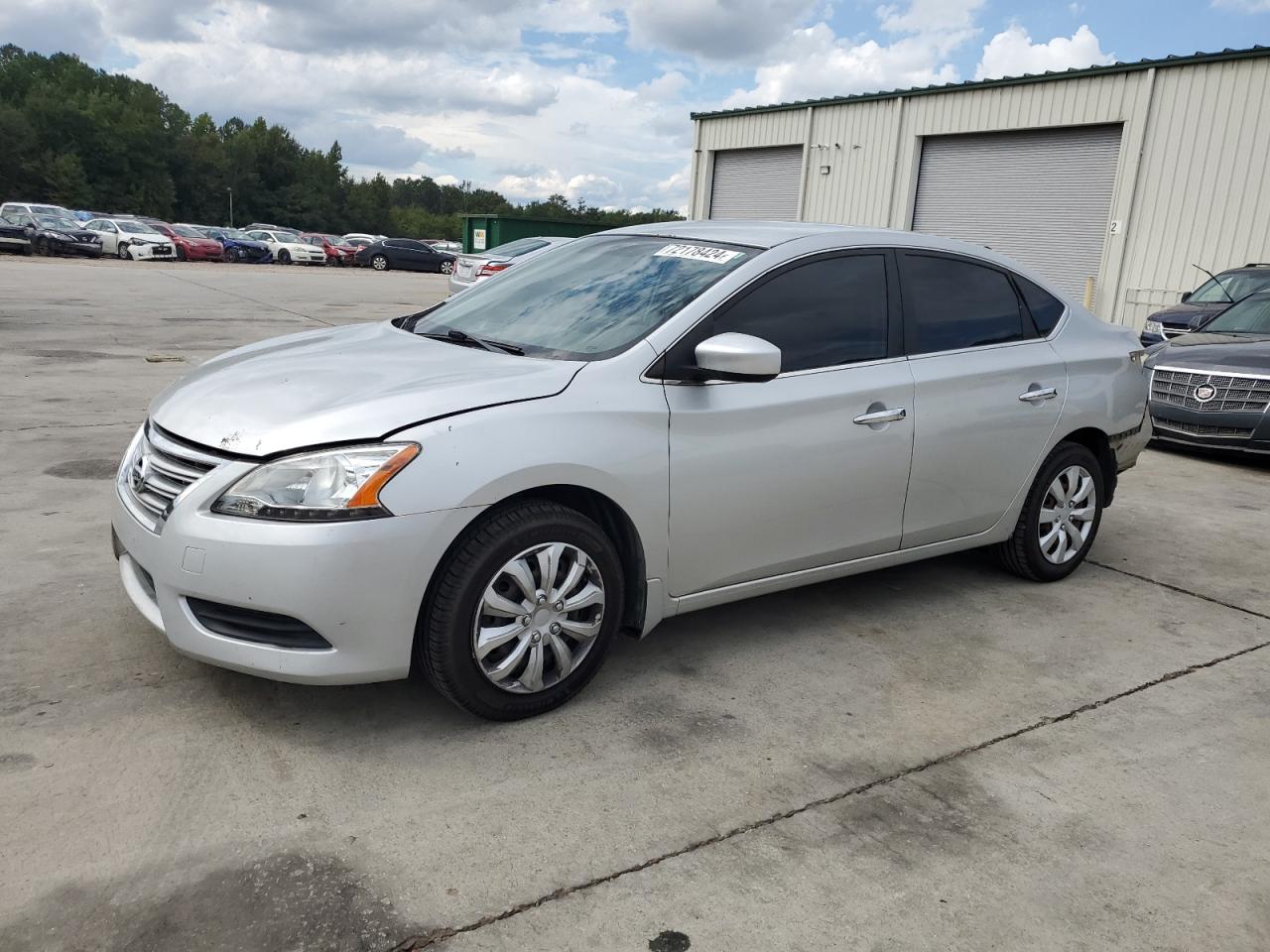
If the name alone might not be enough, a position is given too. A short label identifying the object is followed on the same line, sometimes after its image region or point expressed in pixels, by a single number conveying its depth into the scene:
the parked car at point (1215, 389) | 8.08
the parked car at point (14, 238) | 31.09
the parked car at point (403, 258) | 43.53
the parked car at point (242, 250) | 40.31
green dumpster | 35.38
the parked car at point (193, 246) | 37.16
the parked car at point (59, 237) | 32.22
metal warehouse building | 15.89
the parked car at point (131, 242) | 34.16
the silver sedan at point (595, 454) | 2.96
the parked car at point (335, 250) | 43.81
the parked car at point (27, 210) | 33.59
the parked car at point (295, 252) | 42.69
